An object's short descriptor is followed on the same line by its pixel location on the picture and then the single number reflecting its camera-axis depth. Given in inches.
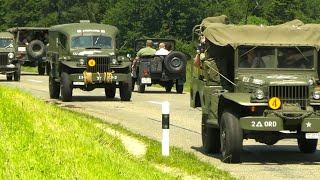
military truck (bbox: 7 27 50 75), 1935.3
